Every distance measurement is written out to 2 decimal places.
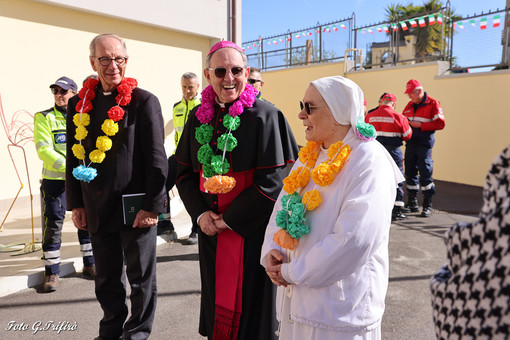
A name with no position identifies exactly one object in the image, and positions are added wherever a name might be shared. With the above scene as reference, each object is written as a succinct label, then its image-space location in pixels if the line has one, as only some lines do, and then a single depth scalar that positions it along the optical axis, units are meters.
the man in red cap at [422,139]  7.62
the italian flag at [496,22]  10.63
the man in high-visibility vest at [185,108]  6.00
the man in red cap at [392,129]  7.24
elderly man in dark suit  3.05
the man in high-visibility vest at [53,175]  4.33
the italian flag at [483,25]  10.95
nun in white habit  1.83
